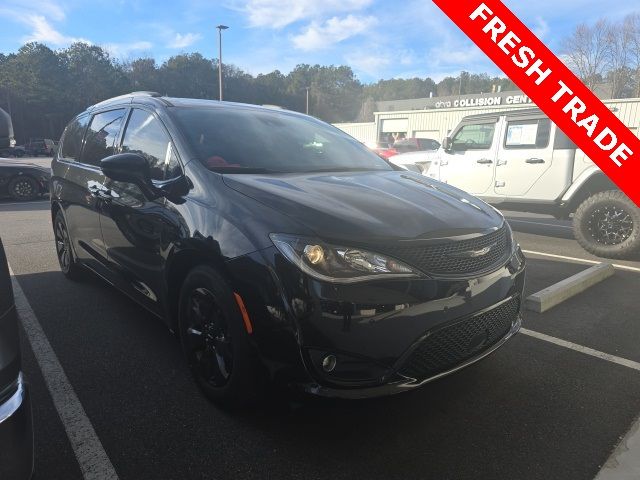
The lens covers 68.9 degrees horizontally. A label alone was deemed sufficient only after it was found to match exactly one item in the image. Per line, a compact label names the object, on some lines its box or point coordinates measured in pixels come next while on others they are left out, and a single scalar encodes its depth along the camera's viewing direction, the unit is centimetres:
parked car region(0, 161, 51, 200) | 1191
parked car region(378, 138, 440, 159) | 1929
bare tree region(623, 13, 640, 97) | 4397
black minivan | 200
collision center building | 2322
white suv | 626
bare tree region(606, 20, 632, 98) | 4519
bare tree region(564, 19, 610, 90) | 4738
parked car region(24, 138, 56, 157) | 4775
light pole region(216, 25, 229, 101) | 3023
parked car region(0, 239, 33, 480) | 140
